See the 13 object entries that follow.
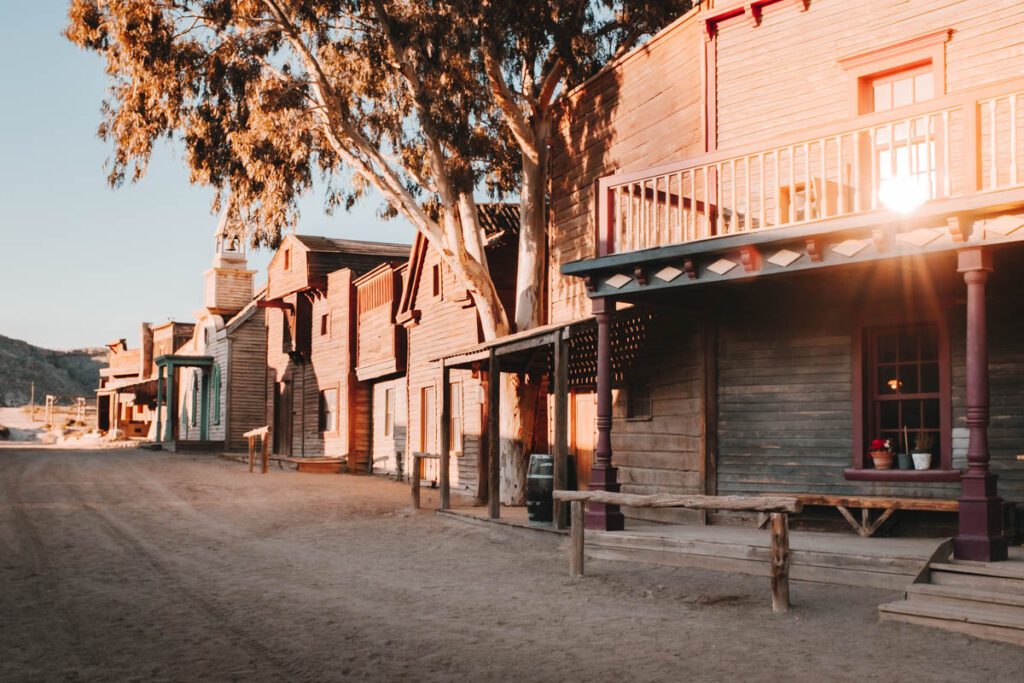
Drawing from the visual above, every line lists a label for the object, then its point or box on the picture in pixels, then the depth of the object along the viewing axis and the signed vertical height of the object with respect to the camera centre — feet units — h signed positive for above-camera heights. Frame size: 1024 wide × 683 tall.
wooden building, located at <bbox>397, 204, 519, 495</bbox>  68.13 +5.01
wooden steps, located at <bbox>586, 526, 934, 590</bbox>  32.09 -4.64
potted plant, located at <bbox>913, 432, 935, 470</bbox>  38.65 -1.46
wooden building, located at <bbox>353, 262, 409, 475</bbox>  85.51 +4.00
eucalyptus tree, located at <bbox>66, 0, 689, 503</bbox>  62.08 +18.96
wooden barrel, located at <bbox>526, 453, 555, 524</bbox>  48.83 -3.58
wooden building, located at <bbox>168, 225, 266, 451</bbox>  123.85 +5.15
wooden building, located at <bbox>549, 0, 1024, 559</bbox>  32.45 +4.83
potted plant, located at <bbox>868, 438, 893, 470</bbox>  39.65 -1.63
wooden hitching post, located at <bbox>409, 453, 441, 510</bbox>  59.26 -3.80
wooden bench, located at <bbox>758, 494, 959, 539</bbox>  36.55 -3.29
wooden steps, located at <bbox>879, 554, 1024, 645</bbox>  26.53 -4.94
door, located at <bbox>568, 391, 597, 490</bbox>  56.18 -1.18
